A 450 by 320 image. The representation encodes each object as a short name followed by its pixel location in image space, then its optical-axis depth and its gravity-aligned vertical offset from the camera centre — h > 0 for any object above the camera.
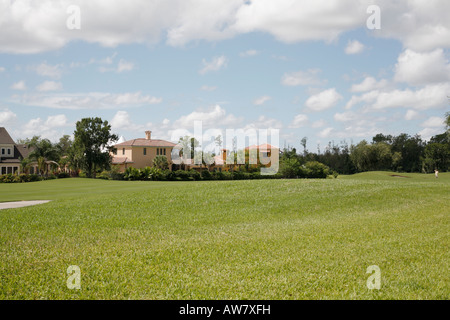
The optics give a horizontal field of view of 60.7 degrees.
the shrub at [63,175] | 53.12 -1.06
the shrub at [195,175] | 51.09 -1.15
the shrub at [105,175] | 50.41 -1.06
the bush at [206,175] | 52.16 -1.19
